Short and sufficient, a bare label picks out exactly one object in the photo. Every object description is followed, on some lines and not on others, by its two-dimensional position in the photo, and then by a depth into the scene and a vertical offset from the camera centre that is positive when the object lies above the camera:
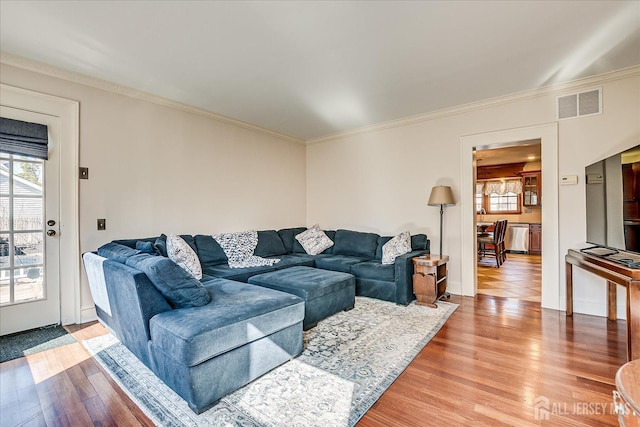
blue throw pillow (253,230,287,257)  4.32 -0.45
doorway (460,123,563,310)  3.39 +0.16
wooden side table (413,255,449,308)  3.44 -0.76
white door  2.73 -0.20
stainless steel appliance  7.73 -0.62
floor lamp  3.85 +0.25
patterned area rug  1.63 -1.11
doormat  2.40 -1.11
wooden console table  1.91 -0.48
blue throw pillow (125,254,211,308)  1.91 -0.44
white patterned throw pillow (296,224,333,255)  4.72 -0.42
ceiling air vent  3.17 +1.23
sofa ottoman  2.84 -0.74
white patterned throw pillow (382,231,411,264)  3.83 -0.43
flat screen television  2.31 +0.11
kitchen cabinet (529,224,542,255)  7.55 -0.63
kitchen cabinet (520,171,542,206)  7.75 +0.72
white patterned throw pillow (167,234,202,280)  2.93 -0.41
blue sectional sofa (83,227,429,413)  1.67 -0.69
